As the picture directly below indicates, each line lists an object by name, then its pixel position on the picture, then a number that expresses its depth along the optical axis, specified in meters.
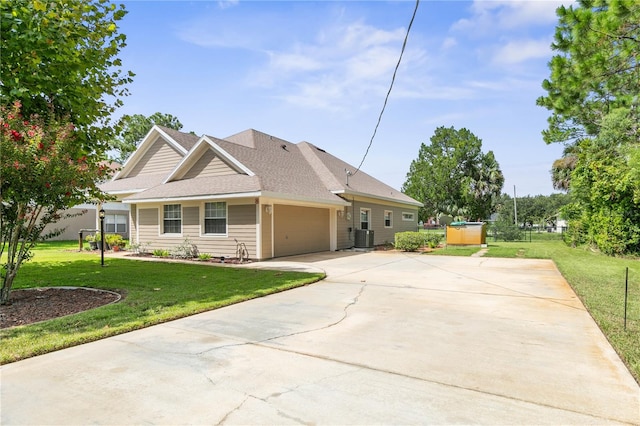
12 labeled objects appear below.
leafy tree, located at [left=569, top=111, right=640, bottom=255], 12.75
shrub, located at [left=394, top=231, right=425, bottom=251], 17.52
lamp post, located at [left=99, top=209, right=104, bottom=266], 12.50
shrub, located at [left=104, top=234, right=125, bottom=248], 18.11
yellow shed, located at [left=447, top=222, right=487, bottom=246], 20.09
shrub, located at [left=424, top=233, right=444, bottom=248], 19.52
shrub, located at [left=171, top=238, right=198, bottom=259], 14.24
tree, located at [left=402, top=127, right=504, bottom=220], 37.53
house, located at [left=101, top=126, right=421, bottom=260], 13.43
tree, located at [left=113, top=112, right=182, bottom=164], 38.78
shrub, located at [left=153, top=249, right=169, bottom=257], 14.81
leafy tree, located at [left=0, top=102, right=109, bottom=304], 5.74
